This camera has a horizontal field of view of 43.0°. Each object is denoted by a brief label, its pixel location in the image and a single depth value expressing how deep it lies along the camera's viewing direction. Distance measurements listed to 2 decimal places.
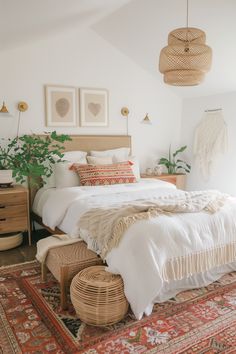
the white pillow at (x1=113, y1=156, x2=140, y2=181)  4.17
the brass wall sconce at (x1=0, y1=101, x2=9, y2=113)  3.73
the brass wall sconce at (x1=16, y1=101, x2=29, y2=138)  3.85
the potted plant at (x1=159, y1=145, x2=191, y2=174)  5.05
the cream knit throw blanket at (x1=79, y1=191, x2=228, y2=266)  2.23
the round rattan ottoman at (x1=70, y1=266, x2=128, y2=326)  1.97
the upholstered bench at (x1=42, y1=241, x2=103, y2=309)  2.21
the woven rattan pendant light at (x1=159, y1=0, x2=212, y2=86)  2.40
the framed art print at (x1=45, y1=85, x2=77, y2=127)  4.06
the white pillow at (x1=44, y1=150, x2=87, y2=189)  3.93
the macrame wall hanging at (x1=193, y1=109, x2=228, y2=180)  4.48
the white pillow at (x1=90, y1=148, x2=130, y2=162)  4.25
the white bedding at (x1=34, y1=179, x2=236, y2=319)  2.04
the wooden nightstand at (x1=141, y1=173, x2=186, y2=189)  4.71
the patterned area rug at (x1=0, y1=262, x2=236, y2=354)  1.84
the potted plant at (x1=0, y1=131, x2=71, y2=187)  3.53
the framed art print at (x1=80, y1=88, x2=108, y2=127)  4.31
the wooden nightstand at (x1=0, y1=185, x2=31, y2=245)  3.33
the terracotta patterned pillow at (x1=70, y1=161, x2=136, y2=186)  3.65
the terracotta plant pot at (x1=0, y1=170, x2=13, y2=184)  3.46
